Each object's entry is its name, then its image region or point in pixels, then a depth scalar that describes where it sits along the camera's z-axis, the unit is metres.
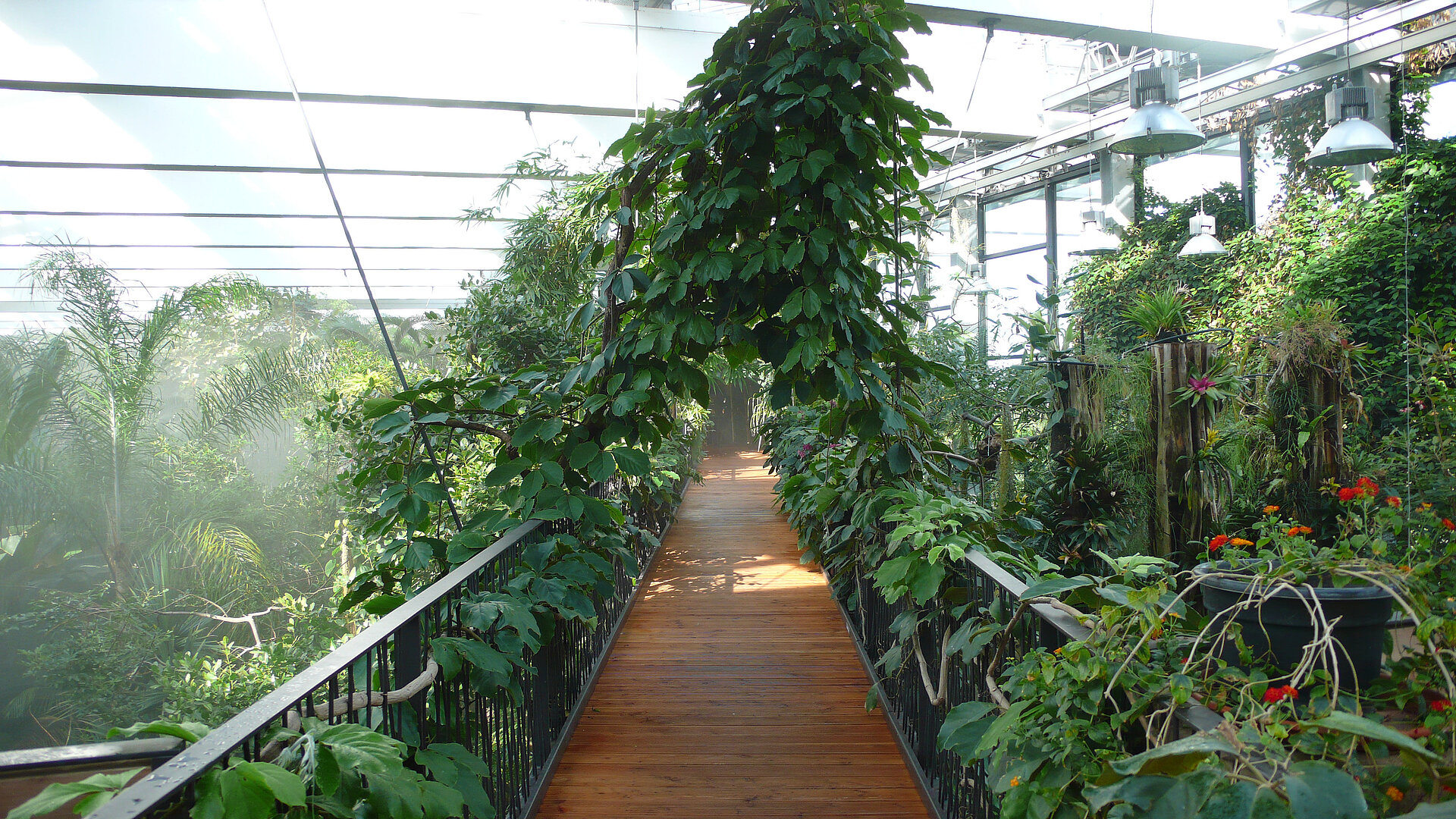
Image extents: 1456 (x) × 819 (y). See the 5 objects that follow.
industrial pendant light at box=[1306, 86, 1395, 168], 4.50
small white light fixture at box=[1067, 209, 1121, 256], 7.56
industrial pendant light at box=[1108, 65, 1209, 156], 4.01
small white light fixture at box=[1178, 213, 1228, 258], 6.22
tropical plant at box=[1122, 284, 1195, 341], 3.69
